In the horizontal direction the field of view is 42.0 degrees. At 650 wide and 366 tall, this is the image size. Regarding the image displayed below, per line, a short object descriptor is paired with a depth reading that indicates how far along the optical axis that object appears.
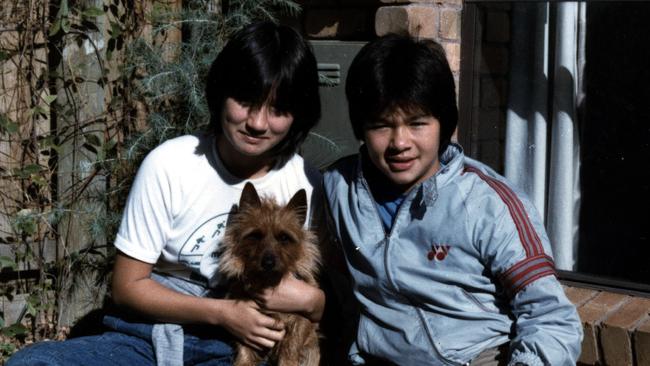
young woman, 3.12
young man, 2.75
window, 3.80
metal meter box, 4.33
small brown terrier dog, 3.16
